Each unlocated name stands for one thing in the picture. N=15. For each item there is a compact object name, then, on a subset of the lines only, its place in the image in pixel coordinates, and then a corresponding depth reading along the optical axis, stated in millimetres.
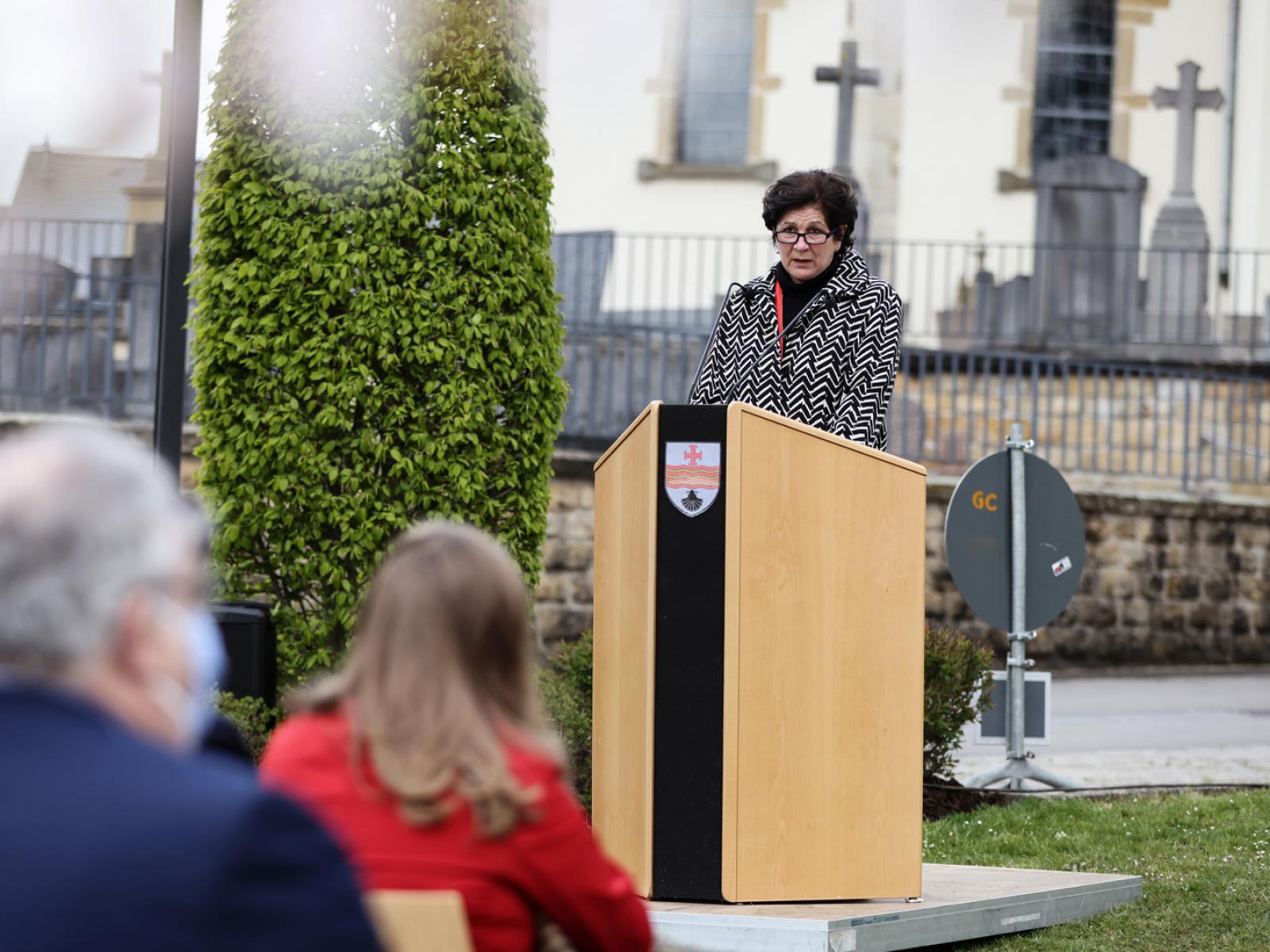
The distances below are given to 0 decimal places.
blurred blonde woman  4465
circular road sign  17312
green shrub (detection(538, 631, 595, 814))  14961
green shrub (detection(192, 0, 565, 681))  15453
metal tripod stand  16984
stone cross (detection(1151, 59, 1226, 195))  40875
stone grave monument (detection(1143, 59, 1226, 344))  38719
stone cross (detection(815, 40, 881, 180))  39250
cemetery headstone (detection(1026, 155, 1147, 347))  38531
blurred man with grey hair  3115
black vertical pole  14414
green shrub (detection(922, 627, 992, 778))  16547
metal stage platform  8578
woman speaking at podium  9945
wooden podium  8937
